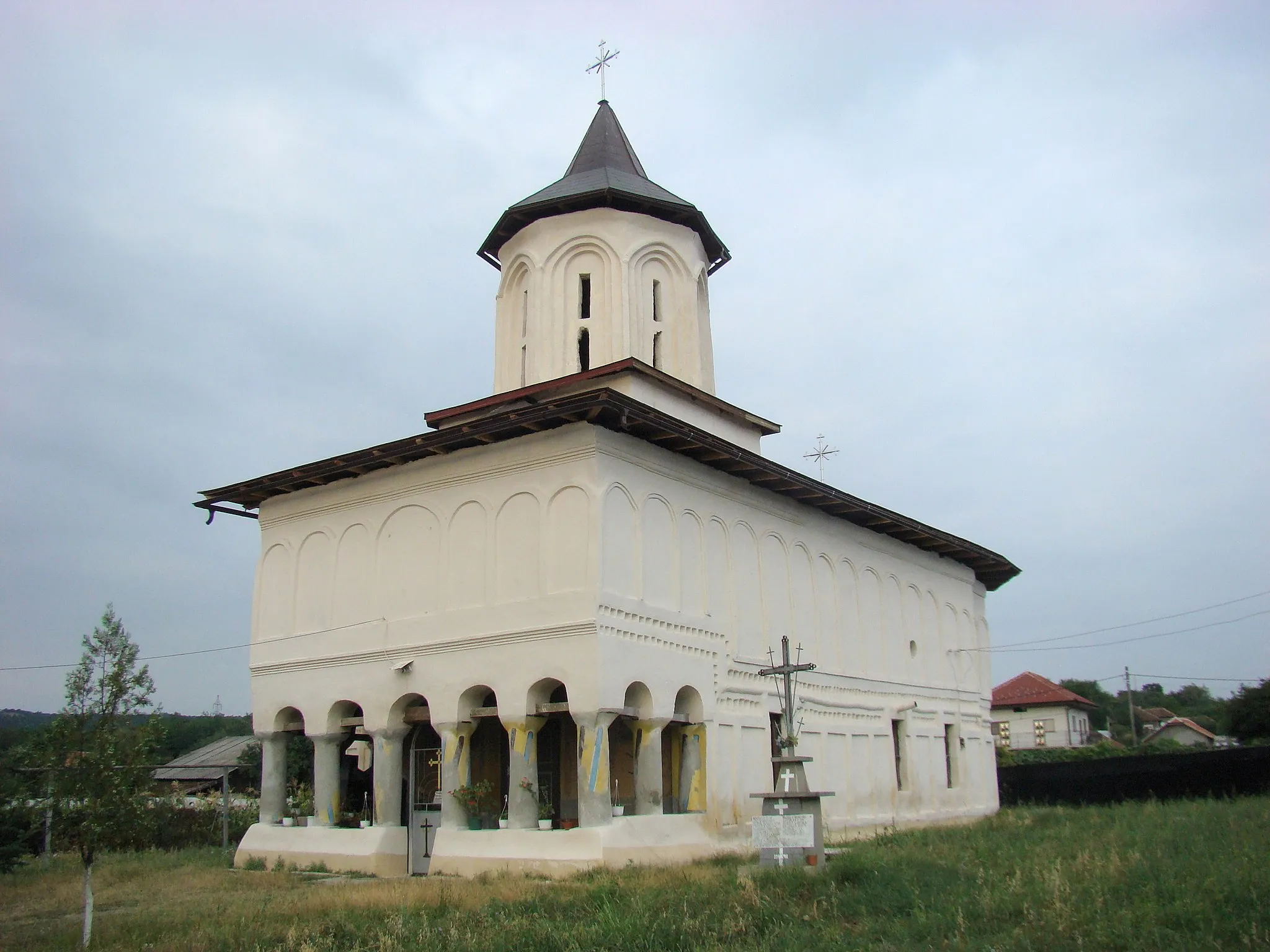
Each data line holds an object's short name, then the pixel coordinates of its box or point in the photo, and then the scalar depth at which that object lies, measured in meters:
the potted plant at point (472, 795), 18.75
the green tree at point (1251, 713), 44.22
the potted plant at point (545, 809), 19.19
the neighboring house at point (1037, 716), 58.00
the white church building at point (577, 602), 18.28
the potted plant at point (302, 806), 21.27
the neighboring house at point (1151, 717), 87.81
